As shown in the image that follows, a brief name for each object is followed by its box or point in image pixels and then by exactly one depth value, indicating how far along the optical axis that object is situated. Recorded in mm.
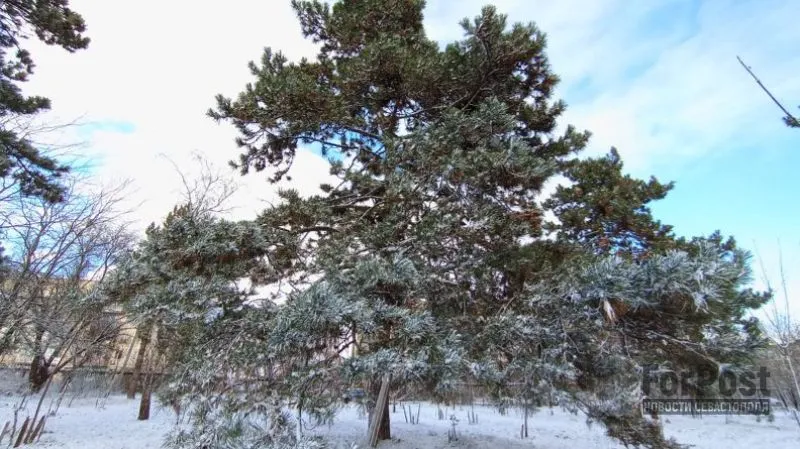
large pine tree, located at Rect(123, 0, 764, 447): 2775
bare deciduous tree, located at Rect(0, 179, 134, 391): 6047
